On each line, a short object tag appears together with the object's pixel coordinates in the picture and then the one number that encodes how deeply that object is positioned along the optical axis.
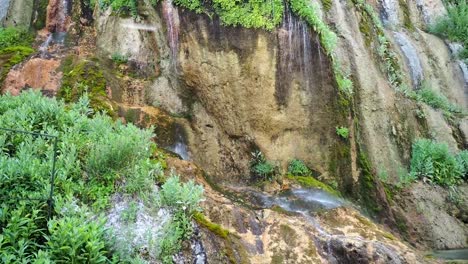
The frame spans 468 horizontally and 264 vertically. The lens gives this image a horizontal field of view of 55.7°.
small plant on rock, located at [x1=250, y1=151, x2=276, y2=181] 9.38
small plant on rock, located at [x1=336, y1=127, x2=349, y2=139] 9.62
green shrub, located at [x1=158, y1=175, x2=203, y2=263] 4.82
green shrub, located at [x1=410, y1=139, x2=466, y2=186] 11.08
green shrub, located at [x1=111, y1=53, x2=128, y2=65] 10.19
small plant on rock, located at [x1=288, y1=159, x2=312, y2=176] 9.51
